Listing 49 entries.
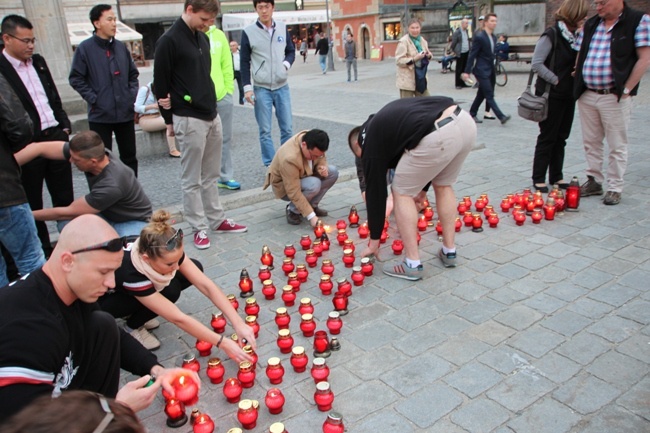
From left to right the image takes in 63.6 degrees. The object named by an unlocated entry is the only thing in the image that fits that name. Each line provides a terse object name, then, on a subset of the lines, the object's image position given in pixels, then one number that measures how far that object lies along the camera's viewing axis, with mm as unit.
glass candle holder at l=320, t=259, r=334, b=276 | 4363
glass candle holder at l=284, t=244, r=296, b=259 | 4871
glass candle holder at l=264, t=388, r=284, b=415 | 2771
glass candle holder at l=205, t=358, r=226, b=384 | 3121
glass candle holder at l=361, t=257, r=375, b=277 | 4402
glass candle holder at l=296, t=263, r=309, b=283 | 4340
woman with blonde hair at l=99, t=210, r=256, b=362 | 3027
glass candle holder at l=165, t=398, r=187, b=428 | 2768
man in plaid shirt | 5180
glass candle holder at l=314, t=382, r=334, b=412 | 2779
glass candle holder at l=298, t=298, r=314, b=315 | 3729
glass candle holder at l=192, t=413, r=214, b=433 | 2627
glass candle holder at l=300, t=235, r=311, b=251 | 5047
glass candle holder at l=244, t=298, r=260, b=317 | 3758
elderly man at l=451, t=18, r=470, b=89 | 16016
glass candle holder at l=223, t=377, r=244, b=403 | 2939
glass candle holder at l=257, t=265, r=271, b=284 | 4375
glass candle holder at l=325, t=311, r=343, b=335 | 3514
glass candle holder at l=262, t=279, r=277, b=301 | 4117
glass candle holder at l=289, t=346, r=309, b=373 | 3166
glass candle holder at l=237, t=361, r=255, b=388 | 3023
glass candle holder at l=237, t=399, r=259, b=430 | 2682
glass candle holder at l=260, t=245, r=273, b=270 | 4660
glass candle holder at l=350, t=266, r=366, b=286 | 4230
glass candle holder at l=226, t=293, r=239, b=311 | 3875
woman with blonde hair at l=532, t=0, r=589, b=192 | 5727
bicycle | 15568
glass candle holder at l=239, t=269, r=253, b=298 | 4207
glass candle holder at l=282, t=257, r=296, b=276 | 4480
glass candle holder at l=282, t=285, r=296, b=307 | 3996
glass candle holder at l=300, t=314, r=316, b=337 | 3574
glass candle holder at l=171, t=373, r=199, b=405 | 2619
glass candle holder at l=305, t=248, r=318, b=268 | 4652
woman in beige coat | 9172
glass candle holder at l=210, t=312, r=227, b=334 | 3669
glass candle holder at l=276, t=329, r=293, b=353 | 3395
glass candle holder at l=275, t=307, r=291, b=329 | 3588
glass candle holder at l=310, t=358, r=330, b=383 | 2980
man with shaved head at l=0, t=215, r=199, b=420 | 1852
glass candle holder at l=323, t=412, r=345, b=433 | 2502
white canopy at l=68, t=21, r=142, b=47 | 27172
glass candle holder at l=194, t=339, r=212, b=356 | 3418
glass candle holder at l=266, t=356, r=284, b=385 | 3043
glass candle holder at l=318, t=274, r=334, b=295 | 4121
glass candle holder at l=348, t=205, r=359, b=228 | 5645
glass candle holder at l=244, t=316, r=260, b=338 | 3545
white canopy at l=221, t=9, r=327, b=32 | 38250
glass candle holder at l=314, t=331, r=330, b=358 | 3336
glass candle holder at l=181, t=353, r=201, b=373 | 3111
